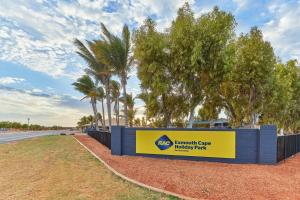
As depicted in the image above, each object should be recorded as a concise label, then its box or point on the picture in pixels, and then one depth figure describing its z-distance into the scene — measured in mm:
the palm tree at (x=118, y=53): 20156
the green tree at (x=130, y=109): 42650
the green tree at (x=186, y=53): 14023
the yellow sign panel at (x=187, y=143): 12023
